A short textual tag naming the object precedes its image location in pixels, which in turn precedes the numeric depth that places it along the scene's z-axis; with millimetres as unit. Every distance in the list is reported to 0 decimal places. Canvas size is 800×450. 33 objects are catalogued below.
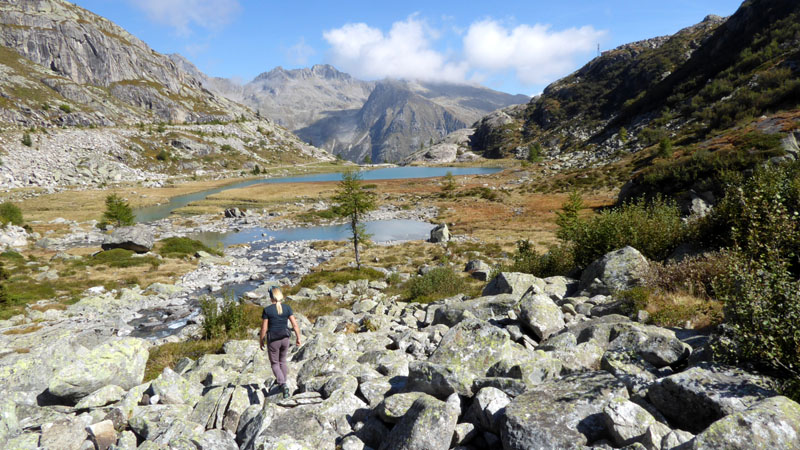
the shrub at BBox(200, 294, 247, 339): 16531
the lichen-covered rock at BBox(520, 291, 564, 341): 9320
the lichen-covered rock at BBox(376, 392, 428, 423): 6223
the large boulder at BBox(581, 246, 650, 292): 12039
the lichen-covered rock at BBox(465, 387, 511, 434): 5500
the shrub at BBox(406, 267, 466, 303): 22252
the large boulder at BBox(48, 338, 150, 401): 8508
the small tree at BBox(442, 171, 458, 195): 98481
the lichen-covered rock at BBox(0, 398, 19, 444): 7160
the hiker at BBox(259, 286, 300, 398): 9203
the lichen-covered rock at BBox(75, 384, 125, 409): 8219
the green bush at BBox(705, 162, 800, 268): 5969
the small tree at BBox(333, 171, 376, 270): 33375
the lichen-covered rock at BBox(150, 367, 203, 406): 8445
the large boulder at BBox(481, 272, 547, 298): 15089
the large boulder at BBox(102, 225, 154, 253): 40844
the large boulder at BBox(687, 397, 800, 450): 3666
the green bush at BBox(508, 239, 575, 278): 18892
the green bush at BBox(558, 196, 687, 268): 14555
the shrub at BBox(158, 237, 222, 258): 42125
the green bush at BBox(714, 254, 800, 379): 4715
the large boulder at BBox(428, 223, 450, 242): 46941
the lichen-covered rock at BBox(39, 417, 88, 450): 6805
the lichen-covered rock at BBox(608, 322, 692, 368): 6172
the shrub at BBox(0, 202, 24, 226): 51712
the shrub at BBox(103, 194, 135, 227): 53094
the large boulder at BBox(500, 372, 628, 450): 4781
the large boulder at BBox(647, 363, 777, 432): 4543
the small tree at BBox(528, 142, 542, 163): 150625
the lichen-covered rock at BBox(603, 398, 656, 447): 4488
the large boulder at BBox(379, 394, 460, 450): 5344
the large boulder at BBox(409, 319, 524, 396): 6695
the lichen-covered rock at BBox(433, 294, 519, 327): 12734
